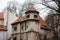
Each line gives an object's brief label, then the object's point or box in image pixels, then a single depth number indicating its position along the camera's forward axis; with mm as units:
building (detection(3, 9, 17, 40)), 25081
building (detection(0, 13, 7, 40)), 23954
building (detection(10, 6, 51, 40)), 21516
